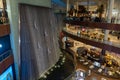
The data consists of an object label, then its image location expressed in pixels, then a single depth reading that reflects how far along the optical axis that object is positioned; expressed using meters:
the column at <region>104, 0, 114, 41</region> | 9.73
